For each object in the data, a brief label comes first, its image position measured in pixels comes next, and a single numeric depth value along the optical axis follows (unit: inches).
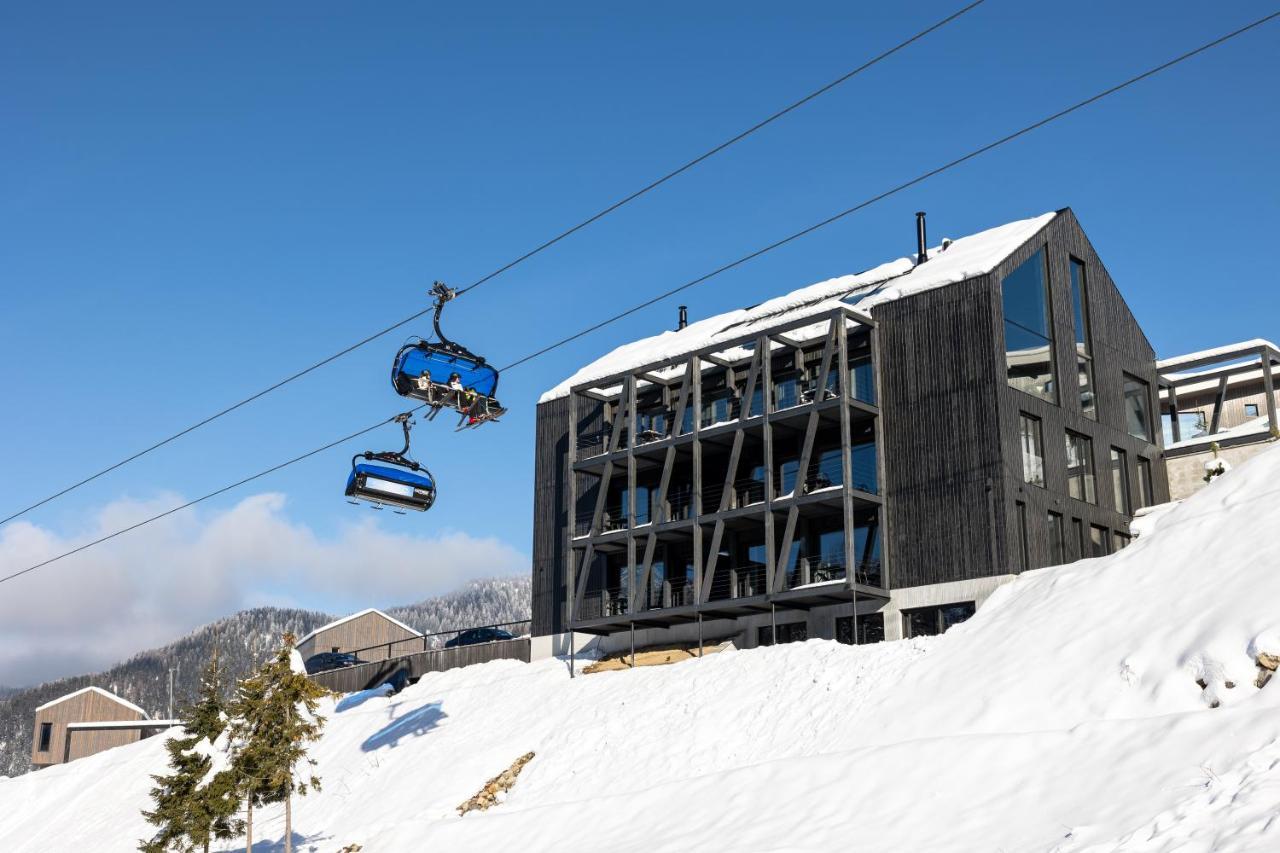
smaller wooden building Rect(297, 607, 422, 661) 2650.1
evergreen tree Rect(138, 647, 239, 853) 1230.3
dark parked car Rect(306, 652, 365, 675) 2138.3
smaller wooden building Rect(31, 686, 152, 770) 2733.8
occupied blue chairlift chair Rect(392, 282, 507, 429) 985.5
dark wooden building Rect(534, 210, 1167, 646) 1407.5
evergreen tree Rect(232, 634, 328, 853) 1195.9
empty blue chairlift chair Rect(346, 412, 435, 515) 1046.4
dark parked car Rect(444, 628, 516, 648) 1878.7
